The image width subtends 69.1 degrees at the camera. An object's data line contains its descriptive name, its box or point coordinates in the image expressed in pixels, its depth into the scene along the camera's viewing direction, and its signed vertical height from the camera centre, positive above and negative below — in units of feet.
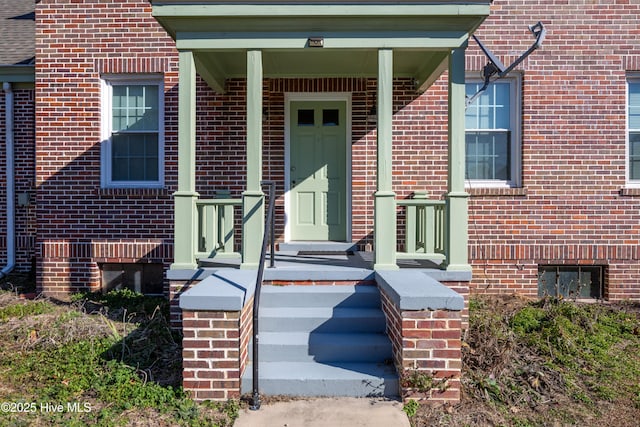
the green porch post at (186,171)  15.98 +1.45
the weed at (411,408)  11.41 -4.84
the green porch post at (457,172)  16.08 +1.45
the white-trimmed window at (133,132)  22.34 +3.90
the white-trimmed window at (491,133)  22.02 +3.84
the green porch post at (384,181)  15.89 +1.12
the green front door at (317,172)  22.71 +2.02
